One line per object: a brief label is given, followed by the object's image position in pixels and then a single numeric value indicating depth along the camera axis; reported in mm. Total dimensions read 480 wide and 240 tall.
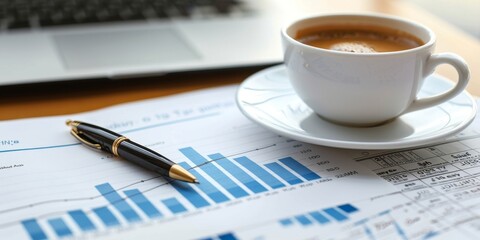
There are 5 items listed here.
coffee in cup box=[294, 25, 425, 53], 630
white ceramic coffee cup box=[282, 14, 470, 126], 583
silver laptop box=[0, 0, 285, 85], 700
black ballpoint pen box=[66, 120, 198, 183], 569
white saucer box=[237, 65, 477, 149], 587
